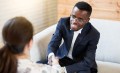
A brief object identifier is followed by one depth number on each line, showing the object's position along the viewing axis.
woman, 1.77
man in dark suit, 2.55
